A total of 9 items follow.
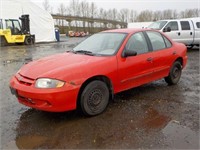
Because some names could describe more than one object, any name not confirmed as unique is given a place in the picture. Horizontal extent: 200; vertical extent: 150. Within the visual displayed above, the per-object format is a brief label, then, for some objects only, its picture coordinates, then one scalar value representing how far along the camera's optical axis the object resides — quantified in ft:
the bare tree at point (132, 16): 201.49
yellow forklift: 55.86
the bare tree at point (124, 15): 198.40
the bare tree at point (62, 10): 173.38
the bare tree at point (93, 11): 178.02
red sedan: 9.96
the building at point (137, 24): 109.68
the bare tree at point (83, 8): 174.01
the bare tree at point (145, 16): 181.60
